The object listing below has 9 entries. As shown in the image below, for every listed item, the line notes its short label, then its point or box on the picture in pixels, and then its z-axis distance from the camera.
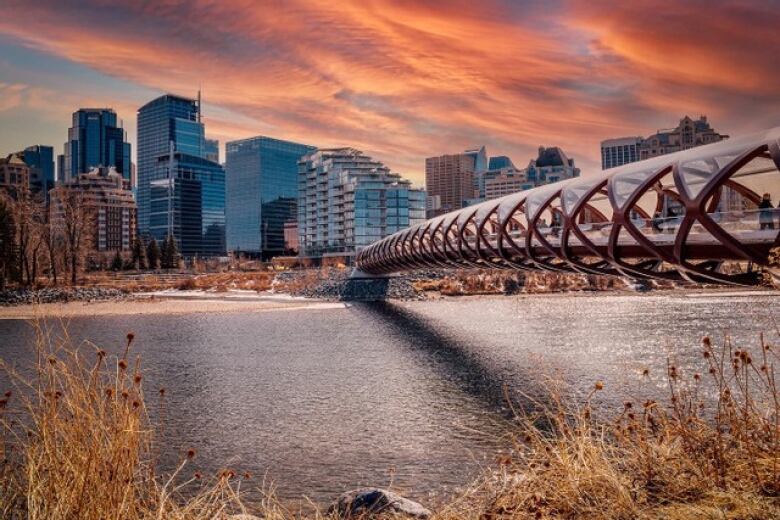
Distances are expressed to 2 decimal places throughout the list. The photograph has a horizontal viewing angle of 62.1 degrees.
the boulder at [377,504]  9.16
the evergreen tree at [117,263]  116.75
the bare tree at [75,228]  72.00
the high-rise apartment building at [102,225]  193.00
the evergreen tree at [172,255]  124.25
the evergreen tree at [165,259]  124.25
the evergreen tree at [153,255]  123.88
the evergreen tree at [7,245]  66.25
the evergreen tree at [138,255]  119.25
